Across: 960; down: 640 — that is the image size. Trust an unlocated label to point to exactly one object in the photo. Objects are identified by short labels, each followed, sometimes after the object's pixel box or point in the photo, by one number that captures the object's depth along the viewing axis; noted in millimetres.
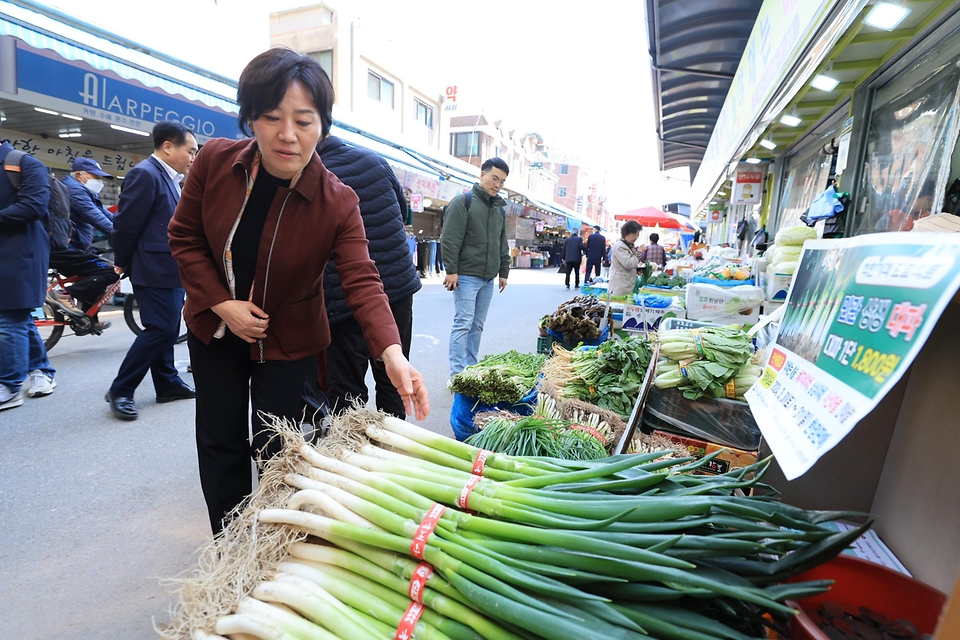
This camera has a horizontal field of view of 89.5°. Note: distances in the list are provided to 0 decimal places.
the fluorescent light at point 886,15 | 2707
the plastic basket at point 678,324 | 3801
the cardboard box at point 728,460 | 2443
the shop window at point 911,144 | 3131
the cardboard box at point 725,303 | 4492
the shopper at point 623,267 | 6723
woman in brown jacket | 1640
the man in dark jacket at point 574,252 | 15570
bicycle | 5707
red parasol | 16688
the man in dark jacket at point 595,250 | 15492
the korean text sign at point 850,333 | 751
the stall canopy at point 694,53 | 6684
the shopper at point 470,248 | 4723
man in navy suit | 3945
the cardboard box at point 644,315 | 4926
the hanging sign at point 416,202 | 14720
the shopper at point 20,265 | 3852
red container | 1063
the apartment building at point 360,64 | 22125
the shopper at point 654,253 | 13270
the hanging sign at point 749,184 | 8562
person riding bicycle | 5648
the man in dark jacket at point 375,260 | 2855
